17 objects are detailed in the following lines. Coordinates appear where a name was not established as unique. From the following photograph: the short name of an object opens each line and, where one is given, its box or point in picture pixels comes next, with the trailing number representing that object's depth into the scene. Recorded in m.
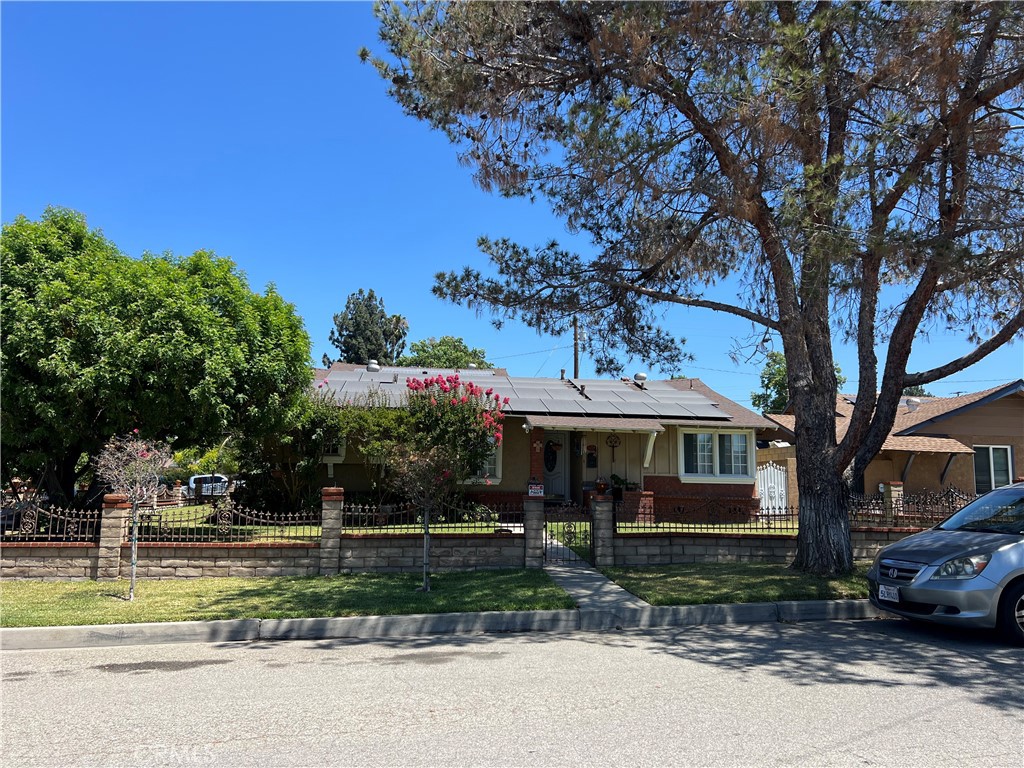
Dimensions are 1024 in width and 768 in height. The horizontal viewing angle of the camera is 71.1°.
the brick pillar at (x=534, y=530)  11.45
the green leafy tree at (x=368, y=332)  52.84
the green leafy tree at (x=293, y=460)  16.36
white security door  23.19
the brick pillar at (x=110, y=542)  10.58
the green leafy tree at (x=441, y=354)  52.97
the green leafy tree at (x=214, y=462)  19.67
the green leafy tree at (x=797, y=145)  8.96
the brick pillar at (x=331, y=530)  11.02
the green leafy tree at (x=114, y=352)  11.22
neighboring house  22.33
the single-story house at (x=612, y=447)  18.73
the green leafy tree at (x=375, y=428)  15.98
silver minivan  7.12
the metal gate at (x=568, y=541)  12.27
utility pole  32.66
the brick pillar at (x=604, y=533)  11.73
